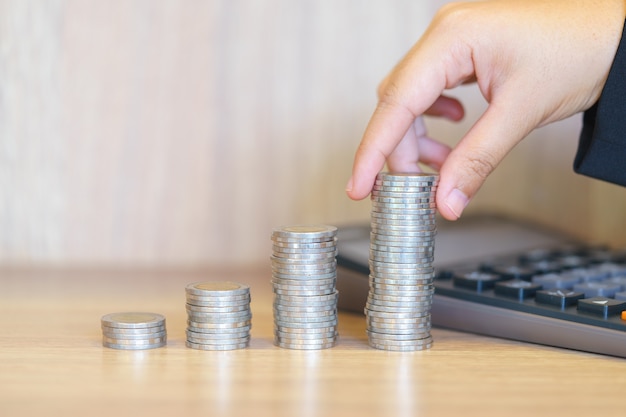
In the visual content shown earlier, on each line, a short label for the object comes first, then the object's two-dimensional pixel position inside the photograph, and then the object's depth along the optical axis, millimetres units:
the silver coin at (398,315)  629
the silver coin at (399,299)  629
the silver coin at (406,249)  630
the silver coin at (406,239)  630
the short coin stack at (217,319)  628
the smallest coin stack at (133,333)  626
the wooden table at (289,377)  547
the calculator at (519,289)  623
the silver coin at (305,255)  630
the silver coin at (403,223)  630
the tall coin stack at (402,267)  629
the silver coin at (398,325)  629
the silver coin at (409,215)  631
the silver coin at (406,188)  632
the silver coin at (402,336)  628
